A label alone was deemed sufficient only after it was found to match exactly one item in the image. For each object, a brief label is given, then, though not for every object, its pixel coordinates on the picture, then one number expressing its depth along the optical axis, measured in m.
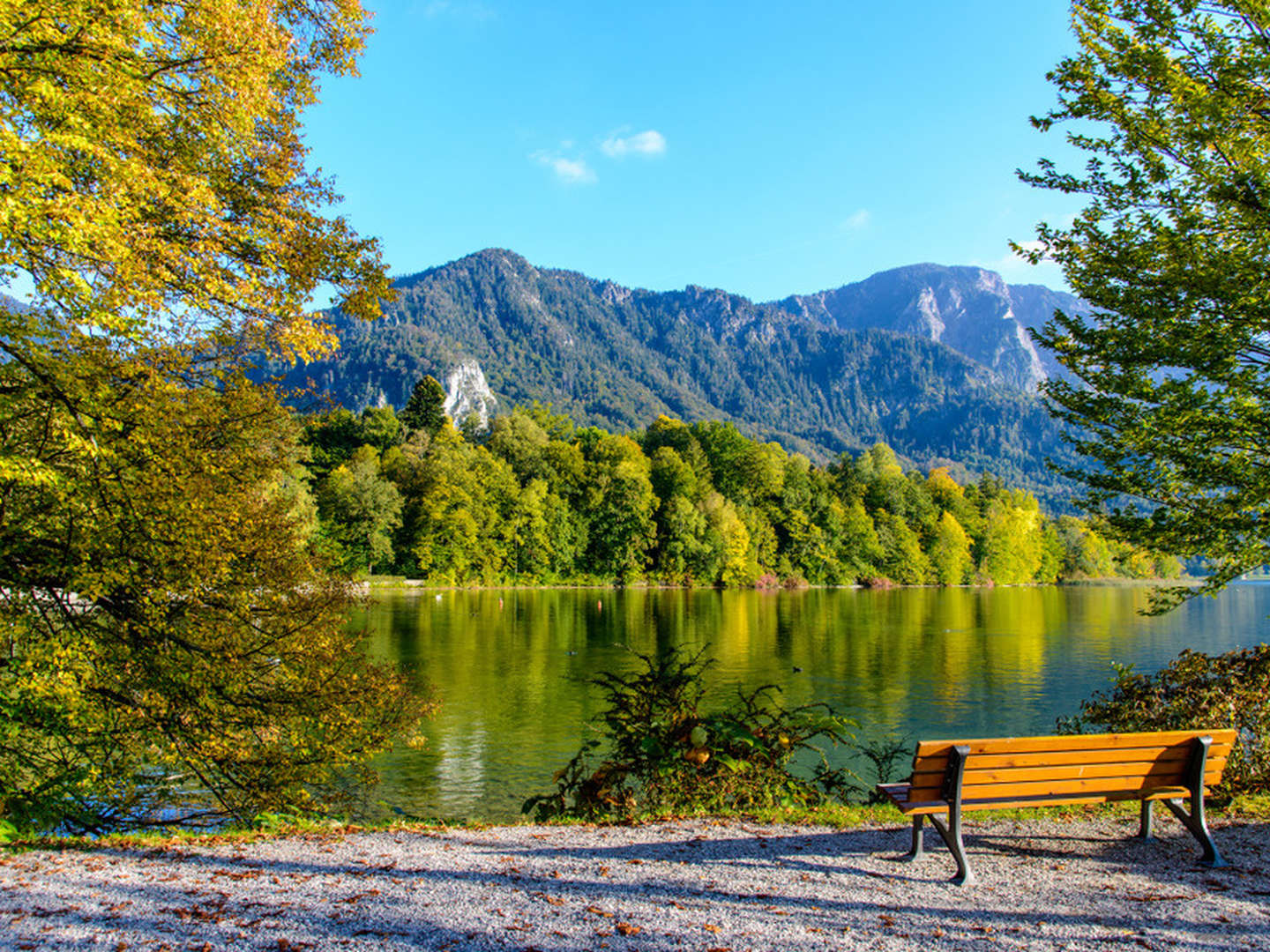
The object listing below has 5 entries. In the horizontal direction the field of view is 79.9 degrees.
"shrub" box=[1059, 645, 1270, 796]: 8.13
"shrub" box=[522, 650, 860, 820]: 8.20
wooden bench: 5.76
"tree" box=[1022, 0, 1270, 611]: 7.90
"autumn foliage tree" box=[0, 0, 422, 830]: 5.94
